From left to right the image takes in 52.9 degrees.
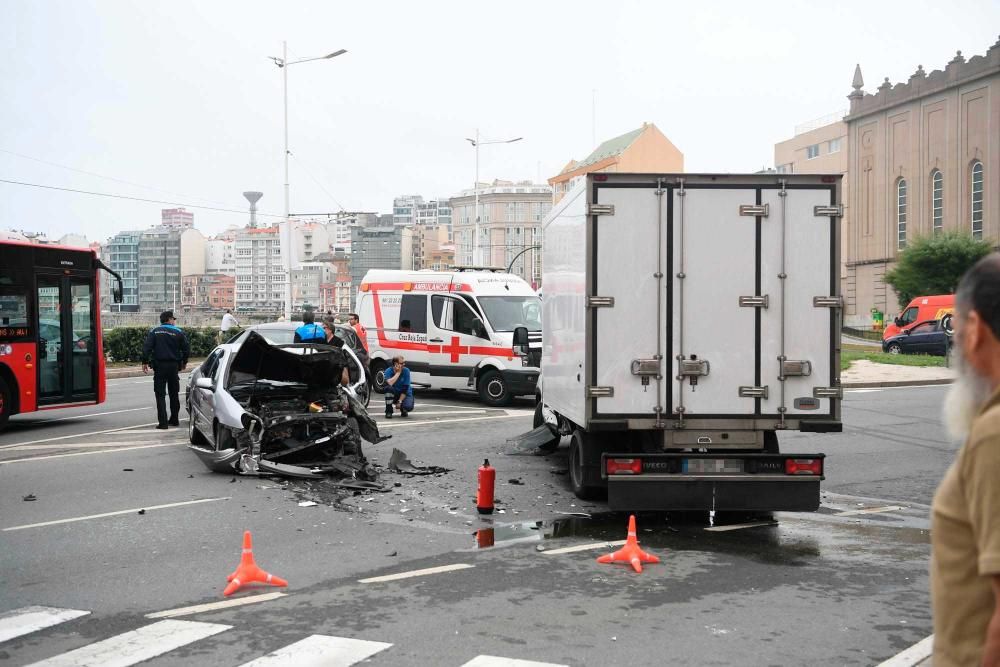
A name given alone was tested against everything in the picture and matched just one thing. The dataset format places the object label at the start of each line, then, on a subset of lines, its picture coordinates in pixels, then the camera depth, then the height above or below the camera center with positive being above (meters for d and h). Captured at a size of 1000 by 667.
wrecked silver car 12.06 -1.17
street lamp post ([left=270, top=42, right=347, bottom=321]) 41.34 +3.46
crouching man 18.97 -1.33
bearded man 2.33 -0.44
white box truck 9.01 +0.04
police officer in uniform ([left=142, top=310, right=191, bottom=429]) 16.75 -0.61
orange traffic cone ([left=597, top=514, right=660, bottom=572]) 7.71 -1.84
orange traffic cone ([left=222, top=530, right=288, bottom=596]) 7.02 -1.79
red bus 16.67 -0.16
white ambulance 20.53 -0.23
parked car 40.35 -1.01
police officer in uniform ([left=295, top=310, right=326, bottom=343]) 16.26 -0.21
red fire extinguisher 10.00 -1.71
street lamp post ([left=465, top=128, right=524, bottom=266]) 56.50 +4.23
